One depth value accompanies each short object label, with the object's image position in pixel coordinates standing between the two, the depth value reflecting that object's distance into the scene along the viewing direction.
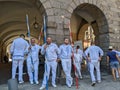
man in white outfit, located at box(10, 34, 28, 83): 3.42
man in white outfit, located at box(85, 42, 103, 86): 3.71
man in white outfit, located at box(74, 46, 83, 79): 4.12
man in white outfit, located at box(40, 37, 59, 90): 3.29
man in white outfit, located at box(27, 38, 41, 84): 3.46
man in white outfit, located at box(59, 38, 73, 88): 3.40
